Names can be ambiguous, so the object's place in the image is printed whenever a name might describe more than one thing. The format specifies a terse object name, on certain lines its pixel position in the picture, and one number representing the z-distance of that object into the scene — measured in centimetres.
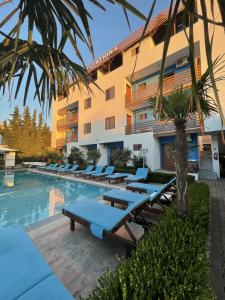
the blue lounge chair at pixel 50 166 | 1448
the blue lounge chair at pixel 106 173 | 973
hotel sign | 1384
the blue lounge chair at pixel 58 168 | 1336
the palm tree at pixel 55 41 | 72
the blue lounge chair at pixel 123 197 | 360
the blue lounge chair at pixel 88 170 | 1130
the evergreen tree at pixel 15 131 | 2466
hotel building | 938
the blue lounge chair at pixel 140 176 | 800
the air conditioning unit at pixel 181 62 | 1057
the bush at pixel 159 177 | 808
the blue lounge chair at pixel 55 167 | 1380
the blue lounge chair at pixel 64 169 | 1275
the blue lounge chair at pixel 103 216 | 242
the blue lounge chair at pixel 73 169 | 1216
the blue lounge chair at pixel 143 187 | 496
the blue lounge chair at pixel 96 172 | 1029
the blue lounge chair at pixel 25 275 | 124
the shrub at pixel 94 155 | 1342
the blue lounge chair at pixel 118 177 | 864
